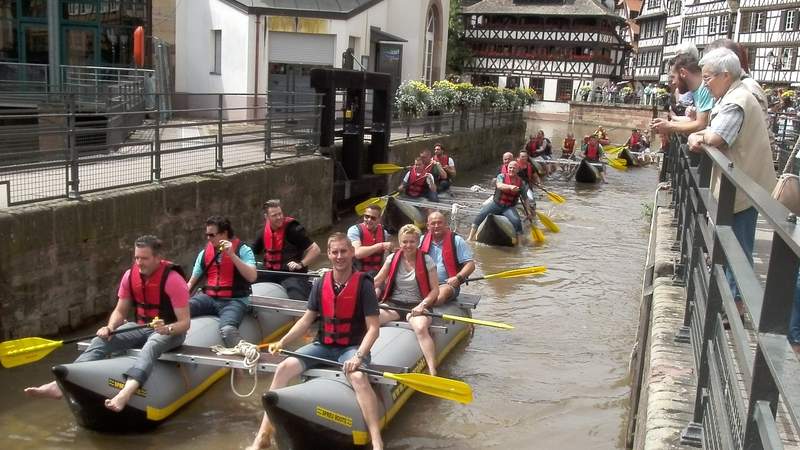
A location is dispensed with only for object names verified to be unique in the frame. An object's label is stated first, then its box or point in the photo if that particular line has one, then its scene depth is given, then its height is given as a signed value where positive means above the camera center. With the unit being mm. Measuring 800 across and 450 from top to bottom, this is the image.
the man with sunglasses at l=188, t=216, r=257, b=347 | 7332 -1770
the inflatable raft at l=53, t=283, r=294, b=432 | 5922 -2344
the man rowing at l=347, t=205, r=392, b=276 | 8962 -1635
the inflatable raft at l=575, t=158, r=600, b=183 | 23031 -1964
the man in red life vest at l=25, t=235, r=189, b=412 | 6215 -1789
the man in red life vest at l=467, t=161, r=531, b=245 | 14180 -1752
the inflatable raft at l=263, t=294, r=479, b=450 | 5520 -2215
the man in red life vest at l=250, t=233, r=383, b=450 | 6008 -1736
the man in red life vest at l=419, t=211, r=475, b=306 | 8312 -1606
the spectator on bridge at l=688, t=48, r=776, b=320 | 4418 -124
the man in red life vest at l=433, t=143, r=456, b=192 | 16250 -1438
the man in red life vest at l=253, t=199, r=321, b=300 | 8773 -1733
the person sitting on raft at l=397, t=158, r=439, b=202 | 15000 -1621
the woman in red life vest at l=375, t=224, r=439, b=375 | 7441 -1804
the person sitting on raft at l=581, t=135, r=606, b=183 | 23891 -1390
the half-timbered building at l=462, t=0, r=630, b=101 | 56562 +3941
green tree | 59344 +3473
